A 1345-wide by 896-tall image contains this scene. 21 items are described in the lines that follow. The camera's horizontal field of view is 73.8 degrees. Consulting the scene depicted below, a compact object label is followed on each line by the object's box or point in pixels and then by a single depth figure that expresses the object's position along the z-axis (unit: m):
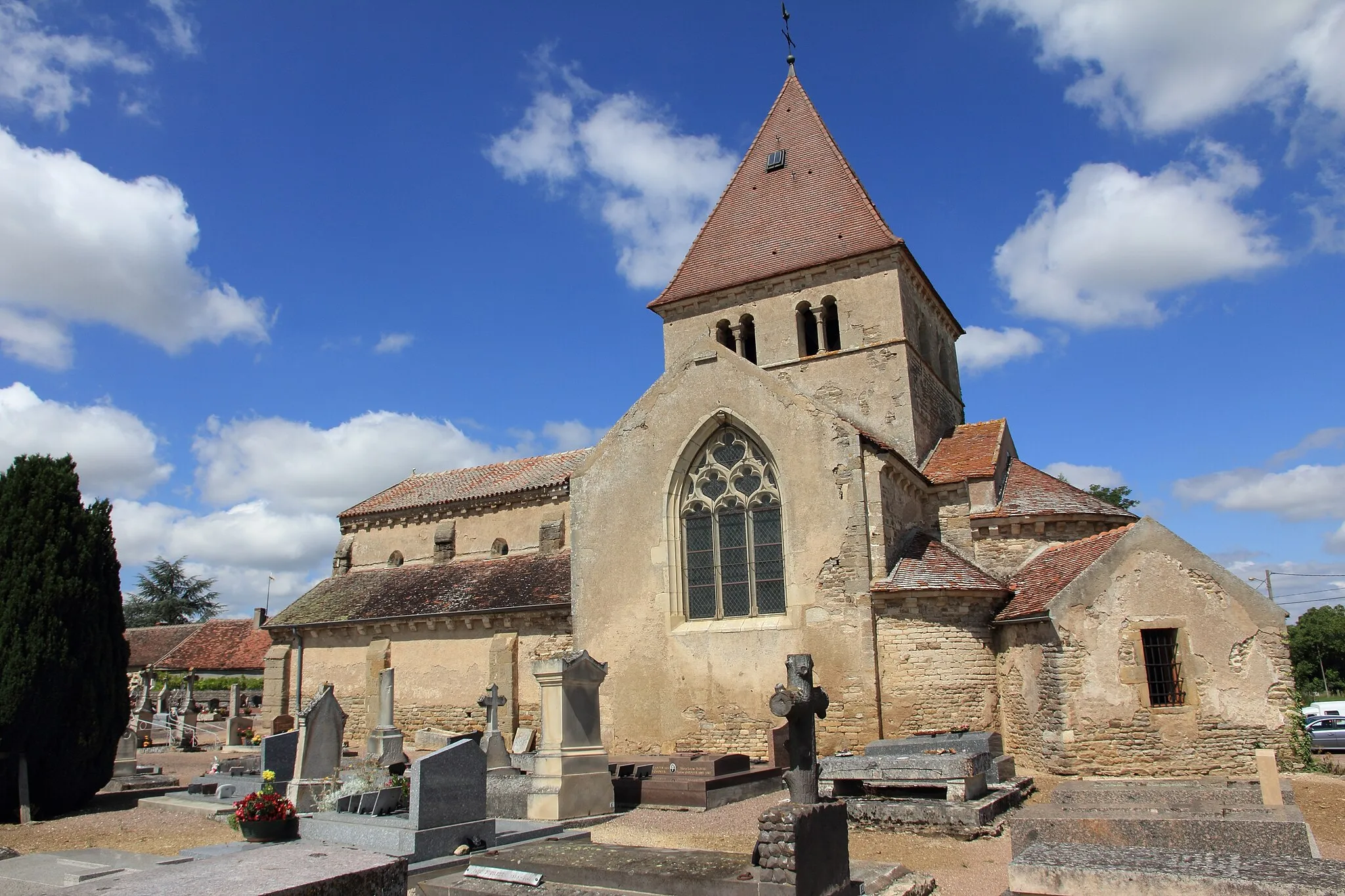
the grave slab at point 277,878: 3.25
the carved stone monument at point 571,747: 11.83
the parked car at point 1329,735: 21.09
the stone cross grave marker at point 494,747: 13.87
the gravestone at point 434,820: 8.92
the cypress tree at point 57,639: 13.49
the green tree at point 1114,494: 39.34
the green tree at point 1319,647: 49.00
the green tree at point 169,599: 62.81
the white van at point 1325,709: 28.58
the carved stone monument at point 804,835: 6.34
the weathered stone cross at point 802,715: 7.47
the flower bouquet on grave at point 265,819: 9.42
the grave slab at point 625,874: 6.39
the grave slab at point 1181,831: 6.10
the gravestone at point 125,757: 17.08
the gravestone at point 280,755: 12.56
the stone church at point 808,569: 14.53
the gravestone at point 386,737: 12.80
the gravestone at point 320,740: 12.24
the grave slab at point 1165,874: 4.18
